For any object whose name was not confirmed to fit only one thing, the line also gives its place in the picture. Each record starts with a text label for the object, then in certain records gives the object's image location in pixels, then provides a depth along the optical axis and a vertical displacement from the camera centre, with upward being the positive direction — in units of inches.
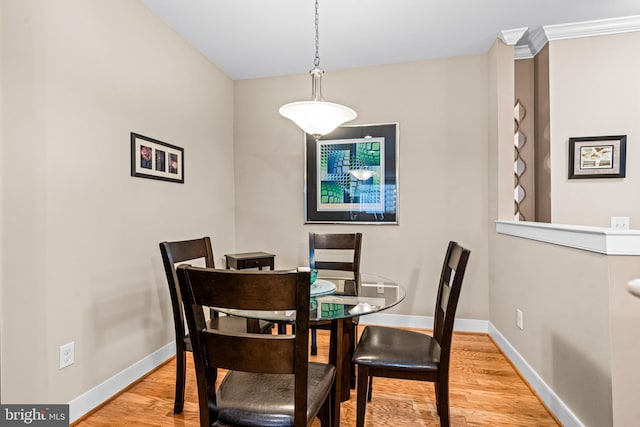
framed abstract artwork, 130.0 +15.9
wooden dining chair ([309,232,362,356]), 100.8 -9.2
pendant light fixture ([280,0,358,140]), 73.4 +22.7
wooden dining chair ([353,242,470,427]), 60.7 -26.4
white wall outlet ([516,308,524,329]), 92.2 -28.8
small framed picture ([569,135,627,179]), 103.1 +17.9
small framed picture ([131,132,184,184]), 90.2 +16.6
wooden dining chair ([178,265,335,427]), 39.6 -16.8
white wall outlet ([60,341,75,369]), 69.9 -28.7
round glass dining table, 57.8 -16.8
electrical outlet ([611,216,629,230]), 103.2 -2.3
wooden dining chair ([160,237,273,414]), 71.7 -23.1
